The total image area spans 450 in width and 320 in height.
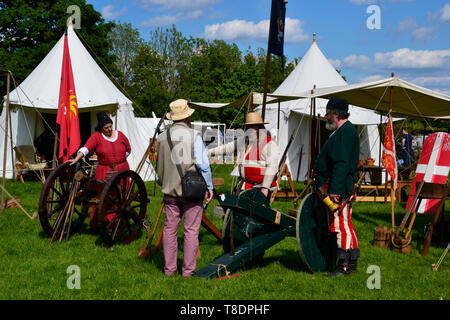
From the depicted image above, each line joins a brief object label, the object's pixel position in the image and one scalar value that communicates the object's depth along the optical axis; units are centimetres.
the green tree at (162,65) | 3894
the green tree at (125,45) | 3944
